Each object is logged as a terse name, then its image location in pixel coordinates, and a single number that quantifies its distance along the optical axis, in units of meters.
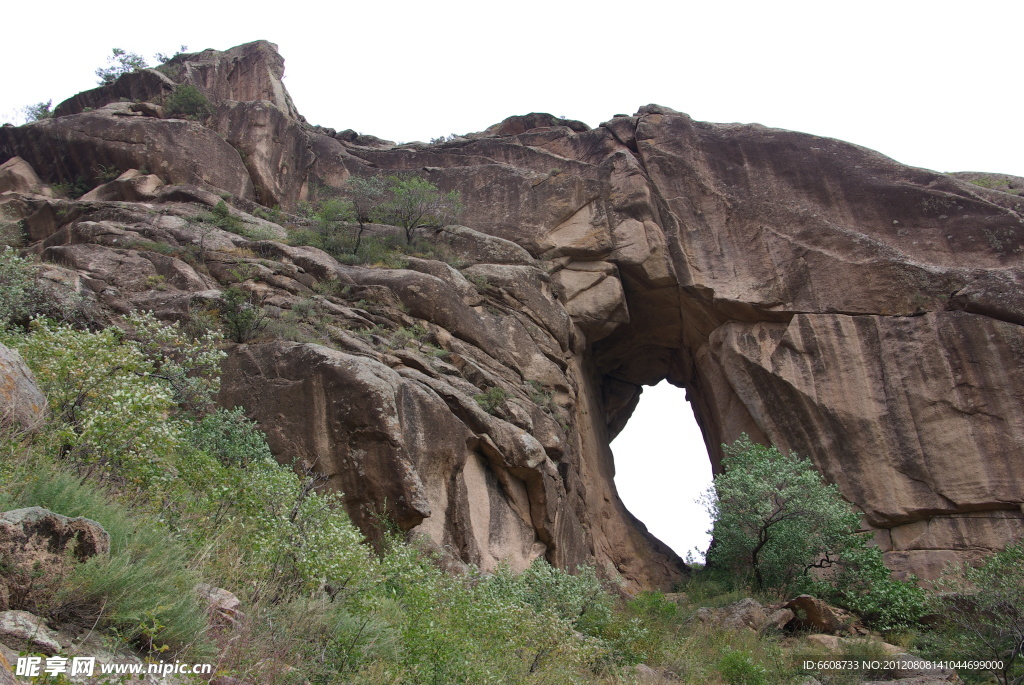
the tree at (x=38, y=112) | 26.54
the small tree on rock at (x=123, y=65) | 28.53
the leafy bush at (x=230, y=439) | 10.19
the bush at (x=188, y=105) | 23.23
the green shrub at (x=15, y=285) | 11.21
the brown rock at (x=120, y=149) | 20.41
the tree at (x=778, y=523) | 15.16
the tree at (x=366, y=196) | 20.53
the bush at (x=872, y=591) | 13.66
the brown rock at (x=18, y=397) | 6.92
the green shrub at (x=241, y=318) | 12.74
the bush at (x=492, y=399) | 13.95
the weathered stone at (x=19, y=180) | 20.17
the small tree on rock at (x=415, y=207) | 19.91
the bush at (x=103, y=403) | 7.44
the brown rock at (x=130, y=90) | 24.31
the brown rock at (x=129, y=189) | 19.33
